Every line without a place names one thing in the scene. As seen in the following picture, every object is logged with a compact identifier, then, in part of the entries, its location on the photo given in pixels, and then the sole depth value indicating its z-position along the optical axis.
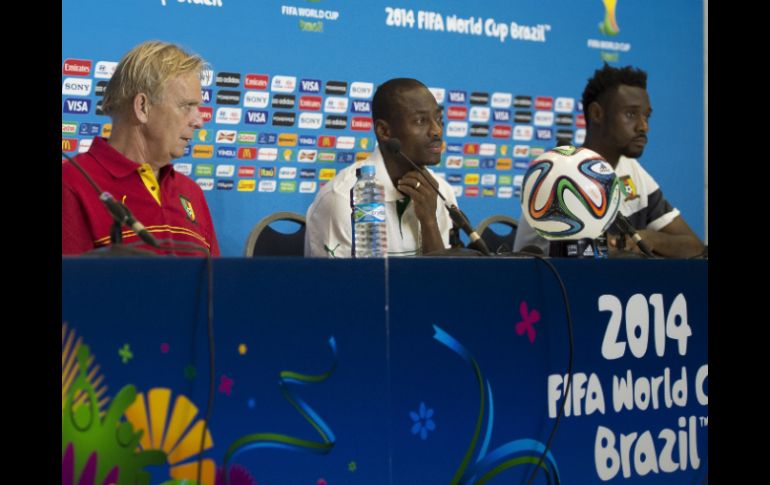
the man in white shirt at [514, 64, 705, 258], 7.62
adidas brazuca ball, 4.99
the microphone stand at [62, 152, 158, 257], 3.45
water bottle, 4.94
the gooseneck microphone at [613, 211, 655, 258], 5.29
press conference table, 3.36
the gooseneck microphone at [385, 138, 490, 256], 4.55
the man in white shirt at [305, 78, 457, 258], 6.48
